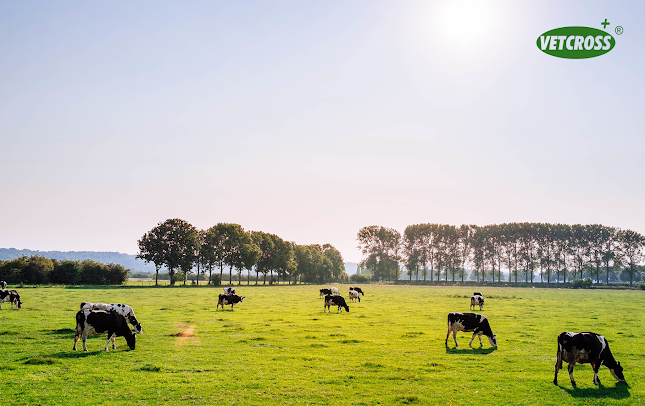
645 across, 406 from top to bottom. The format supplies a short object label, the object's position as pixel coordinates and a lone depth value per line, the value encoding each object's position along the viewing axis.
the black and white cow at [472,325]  23.30
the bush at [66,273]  93.25
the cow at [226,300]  43.11
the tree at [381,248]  174.25
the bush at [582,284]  129.00
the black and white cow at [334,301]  42.56
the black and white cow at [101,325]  20.64
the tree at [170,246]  102.75
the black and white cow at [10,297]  39.22
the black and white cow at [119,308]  25.72
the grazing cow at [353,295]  54.59
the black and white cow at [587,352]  15.92
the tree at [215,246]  111.25
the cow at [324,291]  61.89
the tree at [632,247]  152.38
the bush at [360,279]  165.00
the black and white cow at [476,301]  47.12
